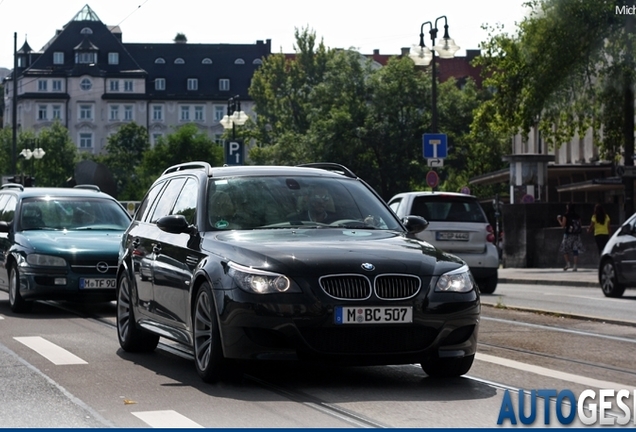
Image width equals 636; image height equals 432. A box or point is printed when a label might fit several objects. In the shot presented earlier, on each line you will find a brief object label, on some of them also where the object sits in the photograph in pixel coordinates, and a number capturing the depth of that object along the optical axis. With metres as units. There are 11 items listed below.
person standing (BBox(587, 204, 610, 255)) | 35.31
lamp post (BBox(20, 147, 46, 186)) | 68.38
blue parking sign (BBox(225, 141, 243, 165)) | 33.91
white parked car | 23.23
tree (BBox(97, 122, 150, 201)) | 149.12
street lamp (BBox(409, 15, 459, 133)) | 34.56
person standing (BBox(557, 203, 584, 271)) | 37.44
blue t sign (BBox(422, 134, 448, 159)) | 34.03
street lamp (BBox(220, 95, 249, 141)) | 45.31
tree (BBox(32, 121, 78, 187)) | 140.25
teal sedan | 16.98
